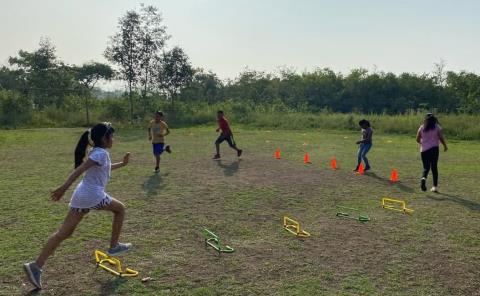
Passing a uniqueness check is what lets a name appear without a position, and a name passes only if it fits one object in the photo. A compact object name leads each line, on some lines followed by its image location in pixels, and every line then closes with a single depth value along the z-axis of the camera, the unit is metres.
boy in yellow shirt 12.47
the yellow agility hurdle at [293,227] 6.87
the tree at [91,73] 44.25
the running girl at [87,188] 4.82
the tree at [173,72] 33.34
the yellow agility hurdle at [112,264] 5.19
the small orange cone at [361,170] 12.88
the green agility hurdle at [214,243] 6.06
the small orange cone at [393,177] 11.67
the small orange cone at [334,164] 13.60
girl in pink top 10.09
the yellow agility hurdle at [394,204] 8.48
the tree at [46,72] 36.41
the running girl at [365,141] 12.74
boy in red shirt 15.16
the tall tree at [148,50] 32.00
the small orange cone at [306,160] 14.71
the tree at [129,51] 31.16
